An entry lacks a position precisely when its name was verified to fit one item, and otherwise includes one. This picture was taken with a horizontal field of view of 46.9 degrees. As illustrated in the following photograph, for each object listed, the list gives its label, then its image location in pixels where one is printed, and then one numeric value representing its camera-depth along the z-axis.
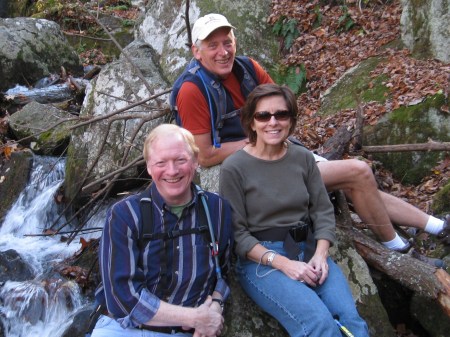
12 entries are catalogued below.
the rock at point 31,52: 12.03
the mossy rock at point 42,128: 8.84
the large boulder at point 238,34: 8.78
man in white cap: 3.99
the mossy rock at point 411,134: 5.98
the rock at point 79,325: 5.38
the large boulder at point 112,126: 7.11
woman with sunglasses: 3.12
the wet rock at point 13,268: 6.48
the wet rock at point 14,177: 8.33
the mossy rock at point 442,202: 4.88
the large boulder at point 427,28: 7.28
